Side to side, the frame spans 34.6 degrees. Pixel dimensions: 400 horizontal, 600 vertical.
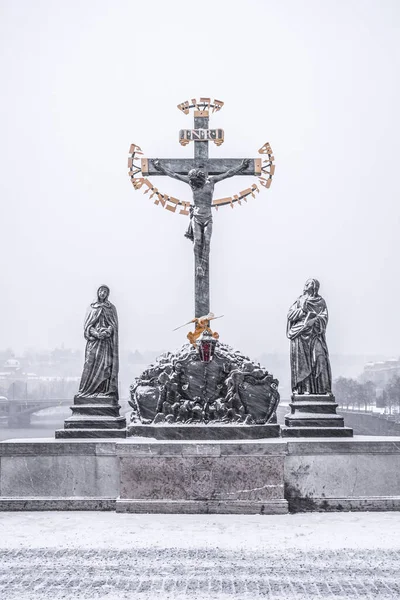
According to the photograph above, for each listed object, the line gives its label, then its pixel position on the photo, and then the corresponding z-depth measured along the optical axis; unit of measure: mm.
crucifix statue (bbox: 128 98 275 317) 12992
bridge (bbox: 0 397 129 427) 37938
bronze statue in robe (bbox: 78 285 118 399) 12086
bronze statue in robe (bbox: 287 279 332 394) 12023
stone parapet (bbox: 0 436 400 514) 10398
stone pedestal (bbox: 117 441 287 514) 10391
